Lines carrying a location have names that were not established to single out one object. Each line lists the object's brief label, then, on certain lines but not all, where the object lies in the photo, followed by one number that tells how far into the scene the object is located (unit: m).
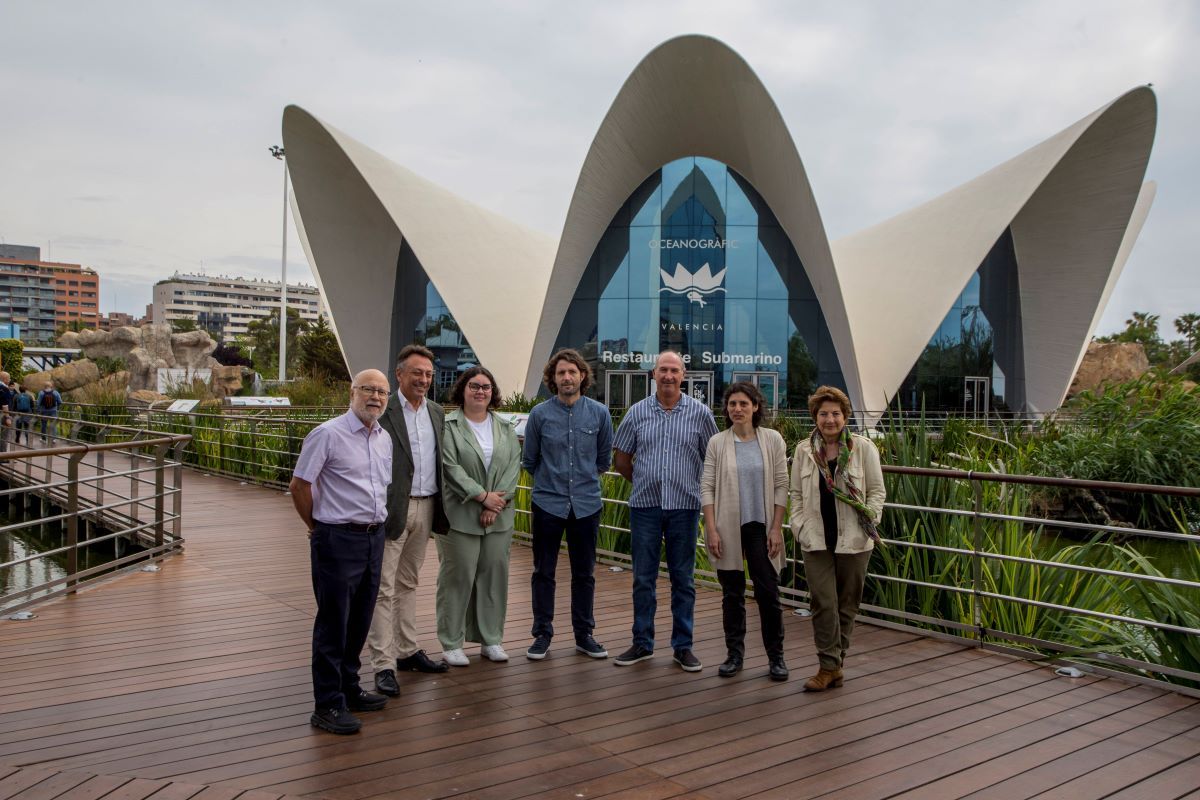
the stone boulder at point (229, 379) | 33.36
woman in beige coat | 4.15
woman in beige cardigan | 4.32
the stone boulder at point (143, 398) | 22.22
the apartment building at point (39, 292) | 146.50
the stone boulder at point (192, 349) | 44.06
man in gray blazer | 4.09
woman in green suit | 4.45
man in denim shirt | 4.65
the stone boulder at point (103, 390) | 20.77
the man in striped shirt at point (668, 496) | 4.53
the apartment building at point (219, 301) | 149.88
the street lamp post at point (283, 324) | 33.62
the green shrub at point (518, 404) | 17.64
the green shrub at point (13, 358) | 39.04
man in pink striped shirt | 3.59
